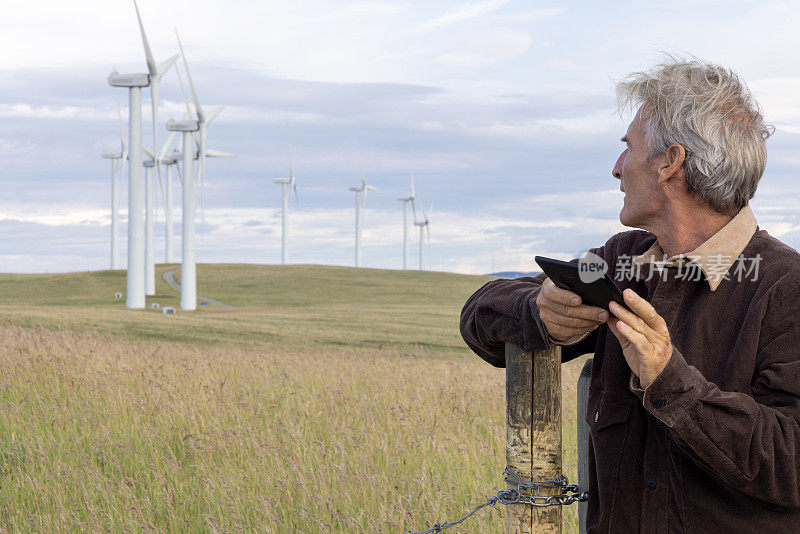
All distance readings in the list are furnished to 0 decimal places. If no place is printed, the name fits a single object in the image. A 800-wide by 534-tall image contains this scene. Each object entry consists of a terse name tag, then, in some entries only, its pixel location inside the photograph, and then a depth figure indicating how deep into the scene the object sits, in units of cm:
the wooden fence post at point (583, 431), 320
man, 234
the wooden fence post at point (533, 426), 313
